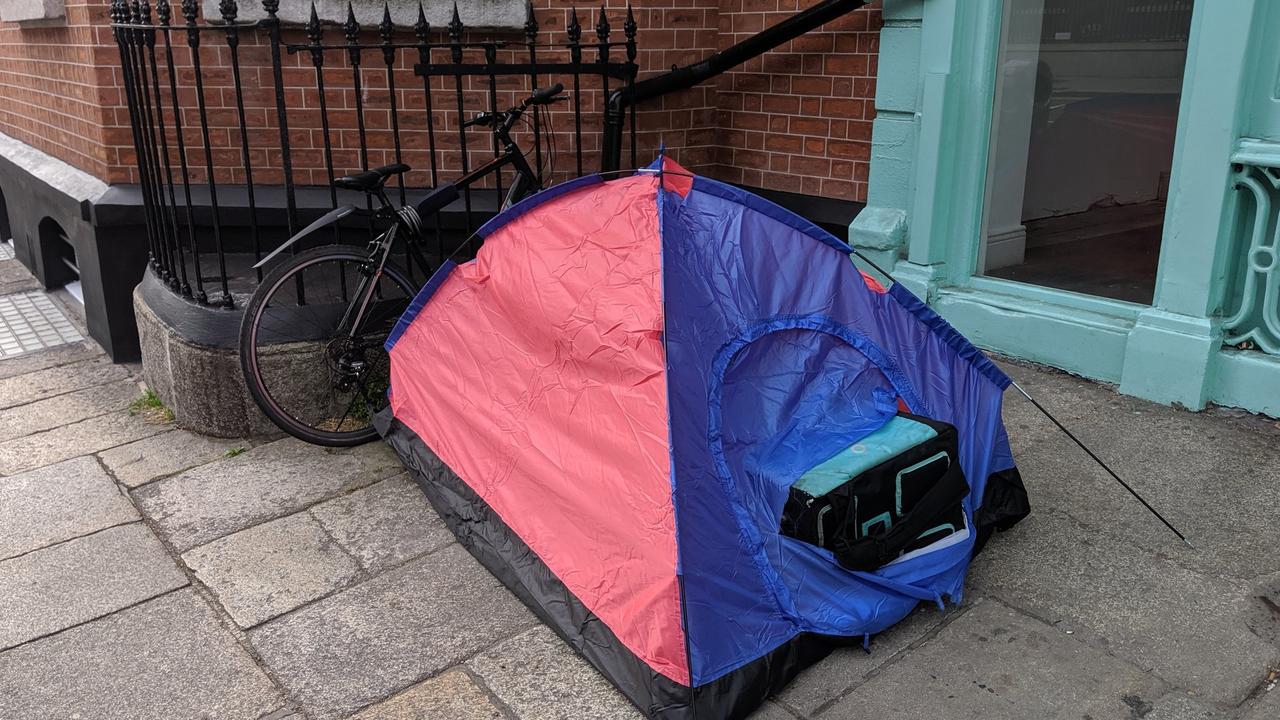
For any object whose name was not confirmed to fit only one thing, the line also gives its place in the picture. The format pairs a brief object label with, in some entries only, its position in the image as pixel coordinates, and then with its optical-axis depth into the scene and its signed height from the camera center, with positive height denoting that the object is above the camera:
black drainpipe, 5.38 -0.10
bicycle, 4.38 -1.16
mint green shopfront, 4.14 -0.62
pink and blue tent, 2.78 -1.09
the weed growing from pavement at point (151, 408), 5.07 -1.72
